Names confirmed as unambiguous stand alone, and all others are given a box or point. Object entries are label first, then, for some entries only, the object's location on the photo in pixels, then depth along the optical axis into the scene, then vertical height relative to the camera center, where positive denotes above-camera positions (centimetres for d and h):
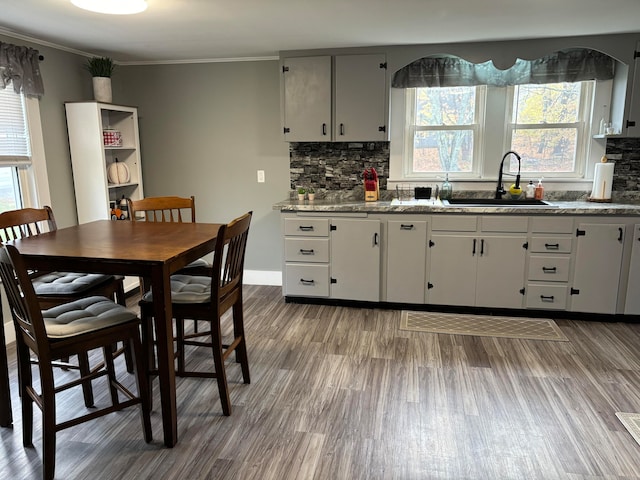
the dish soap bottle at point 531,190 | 386 -27
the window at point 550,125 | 380 +27
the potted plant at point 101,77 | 386 +72
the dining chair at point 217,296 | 213 -64
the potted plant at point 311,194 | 397 -29
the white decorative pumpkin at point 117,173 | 405 -9
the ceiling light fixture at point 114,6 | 232 +81
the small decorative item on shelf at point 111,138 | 391 +22
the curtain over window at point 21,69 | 313 +66
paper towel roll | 364 -18
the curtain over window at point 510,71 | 362 +72
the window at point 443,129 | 396 +27
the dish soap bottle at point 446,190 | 397 -27
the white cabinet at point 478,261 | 349 -78
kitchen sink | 363 -36
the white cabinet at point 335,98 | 372 +52
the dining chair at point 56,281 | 229 -61
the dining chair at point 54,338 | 177 -71
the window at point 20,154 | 321 +7
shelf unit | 373 +4
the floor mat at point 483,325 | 326 -123
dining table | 189 -40
